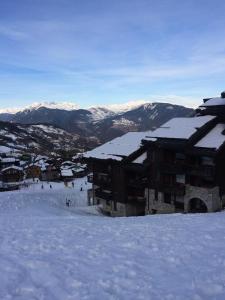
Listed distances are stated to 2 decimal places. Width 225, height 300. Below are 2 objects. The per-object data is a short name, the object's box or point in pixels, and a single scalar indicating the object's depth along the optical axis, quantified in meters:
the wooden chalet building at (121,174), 36.95
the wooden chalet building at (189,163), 30.24
